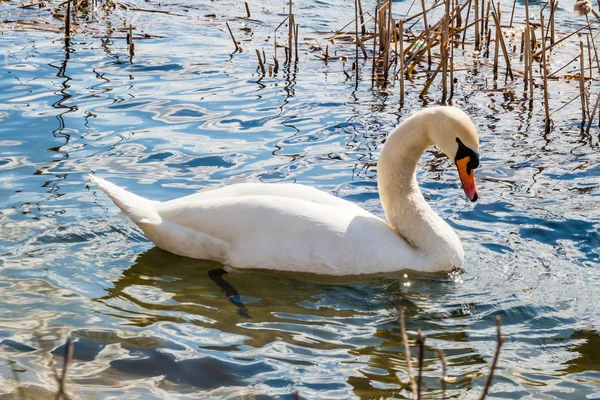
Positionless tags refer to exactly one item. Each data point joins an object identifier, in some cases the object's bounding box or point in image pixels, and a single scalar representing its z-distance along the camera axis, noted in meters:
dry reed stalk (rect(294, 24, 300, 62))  10.90
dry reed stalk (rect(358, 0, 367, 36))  11.99
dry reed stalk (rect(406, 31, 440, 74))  10.37
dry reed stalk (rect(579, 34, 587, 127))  8.56
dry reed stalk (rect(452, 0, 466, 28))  12.29
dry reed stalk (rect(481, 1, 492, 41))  12.14
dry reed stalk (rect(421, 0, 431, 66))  10.07
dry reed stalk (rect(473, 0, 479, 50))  11.09
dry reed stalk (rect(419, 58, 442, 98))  9.74
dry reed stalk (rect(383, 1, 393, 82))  9.88
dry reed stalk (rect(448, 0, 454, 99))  9.55
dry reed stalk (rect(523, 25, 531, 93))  8.88
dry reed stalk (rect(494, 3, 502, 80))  9.72
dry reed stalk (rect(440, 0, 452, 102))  9.37
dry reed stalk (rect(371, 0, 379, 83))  10.38
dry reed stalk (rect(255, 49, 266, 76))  10.50
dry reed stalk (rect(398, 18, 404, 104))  8.95
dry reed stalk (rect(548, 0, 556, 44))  10.68
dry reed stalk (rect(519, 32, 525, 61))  11.59
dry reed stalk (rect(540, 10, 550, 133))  8.59
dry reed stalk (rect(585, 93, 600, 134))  8.59
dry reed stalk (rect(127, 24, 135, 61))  10.97
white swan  5.55
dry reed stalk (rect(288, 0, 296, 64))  10.61
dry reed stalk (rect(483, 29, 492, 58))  11.91
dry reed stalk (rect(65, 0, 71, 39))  11.52
